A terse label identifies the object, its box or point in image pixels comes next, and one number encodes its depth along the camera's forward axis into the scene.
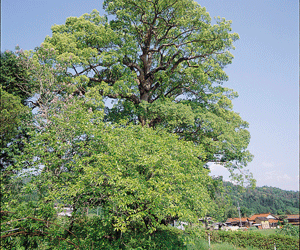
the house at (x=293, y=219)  68.12
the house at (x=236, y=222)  74.88
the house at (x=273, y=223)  75.06
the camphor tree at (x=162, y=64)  11.66
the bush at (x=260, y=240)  14.06
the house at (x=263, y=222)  75.16
